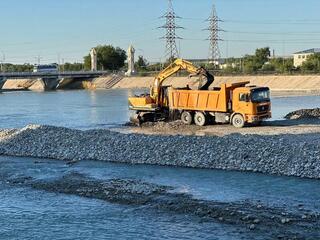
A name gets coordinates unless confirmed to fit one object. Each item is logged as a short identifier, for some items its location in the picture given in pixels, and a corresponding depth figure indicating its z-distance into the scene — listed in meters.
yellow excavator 34.88
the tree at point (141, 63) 175.27
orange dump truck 30.84
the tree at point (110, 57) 175.75
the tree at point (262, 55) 145.21
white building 177.88
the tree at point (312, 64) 113.25
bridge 131.50
